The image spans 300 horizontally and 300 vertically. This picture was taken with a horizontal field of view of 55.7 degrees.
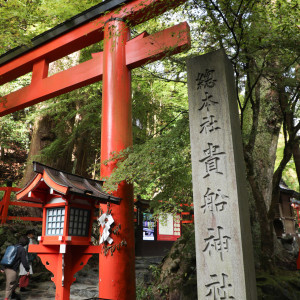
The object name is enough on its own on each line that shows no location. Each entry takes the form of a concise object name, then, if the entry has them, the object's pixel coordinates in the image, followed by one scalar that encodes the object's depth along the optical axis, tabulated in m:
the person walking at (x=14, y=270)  5.86
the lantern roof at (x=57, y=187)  4.04
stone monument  3.24
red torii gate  5.07
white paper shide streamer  4.96
